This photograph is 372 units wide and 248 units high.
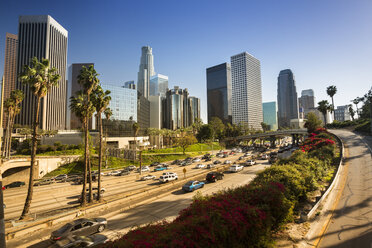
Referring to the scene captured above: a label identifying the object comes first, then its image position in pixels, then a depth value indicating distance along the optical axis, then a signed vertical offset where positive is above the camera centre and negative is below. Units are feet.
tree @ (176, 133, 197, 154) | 227.61 -10.49
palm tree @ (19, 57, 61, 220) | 61.72 +20.45
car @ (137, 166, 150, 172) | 144.32 -28.91
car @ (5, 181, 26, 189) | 111.75 -31.37
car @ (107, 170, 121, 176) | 136.34 -30.32
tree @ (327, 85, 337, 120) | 291.79 +66.37
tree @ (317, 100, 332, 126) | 246.88 +33.40
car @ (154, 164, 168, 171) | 148.02 -29.23
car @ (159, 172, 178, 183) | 98.63 -24.97
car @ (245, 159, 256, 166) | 137.39 -24.12
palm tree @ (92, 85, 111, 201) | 79.97 +15.42
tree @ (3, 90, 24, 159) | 134.41 +26.36
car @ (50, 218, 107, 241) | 40.75 -22.85
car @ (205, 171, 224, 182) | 93.82 -23.67
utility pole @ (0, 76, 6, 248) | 19.33 -11.05
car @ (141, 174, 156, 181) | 114.32 -28.50
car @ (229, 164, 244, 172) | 117.19 -23.95
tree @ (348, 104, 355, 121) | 361.67 +39.32
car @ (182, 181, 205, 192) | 78.68 -24.00
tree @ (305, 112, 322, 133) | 197.78 +8.18
